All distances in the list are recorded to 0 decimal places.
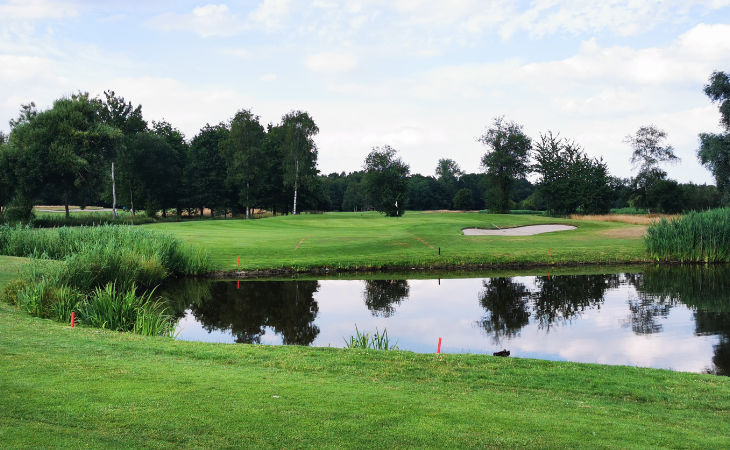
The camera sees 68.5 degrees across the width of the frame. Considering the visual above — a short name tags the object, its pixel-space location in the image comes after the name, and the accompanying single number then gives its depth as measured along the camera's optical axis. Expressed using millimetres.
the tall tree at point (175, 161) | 75125
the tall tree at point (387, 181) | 63719
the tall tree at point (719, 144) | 52312
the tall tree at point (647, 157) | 83000
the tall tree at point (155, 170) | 70688
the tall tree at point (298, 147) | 70562
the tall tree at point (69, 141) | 53969
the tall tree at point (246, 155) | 68750
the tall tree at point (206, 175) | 75562
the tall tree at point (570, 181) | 67875
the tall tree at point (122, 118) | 65000
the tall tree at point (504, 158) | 86062
